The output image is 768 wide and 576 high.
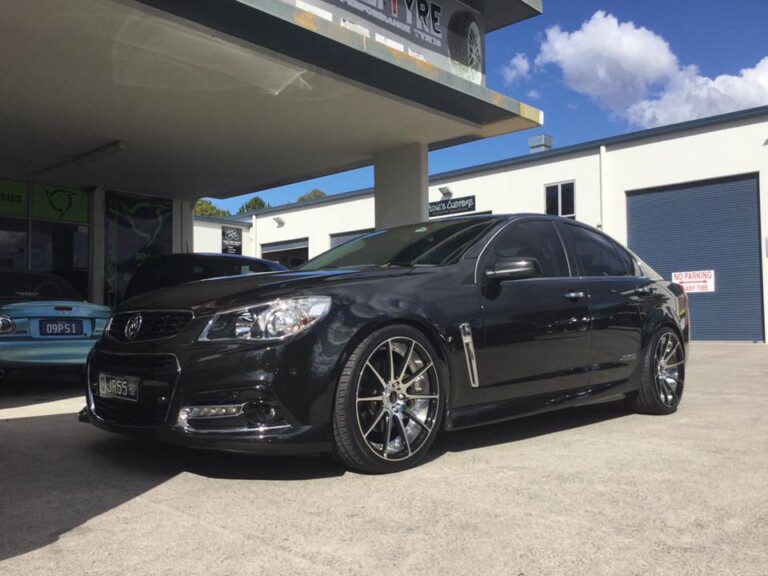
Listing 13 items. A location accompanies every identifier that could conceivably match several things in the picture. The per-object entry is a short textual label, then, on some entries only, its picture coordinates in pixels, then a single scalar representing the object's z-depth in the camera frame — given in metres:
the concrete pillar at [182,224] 15.60
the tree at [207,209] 59.94
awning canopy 6.43
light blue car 6.32
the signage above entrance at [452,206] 24.03
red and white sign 18.69
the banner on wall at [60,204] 13.56
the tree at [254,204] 72.88
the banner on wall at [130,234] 14.59
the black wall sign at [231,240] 32.00
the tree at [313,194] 72.97
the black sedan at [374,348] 3.36
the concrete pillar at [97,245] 14.17
